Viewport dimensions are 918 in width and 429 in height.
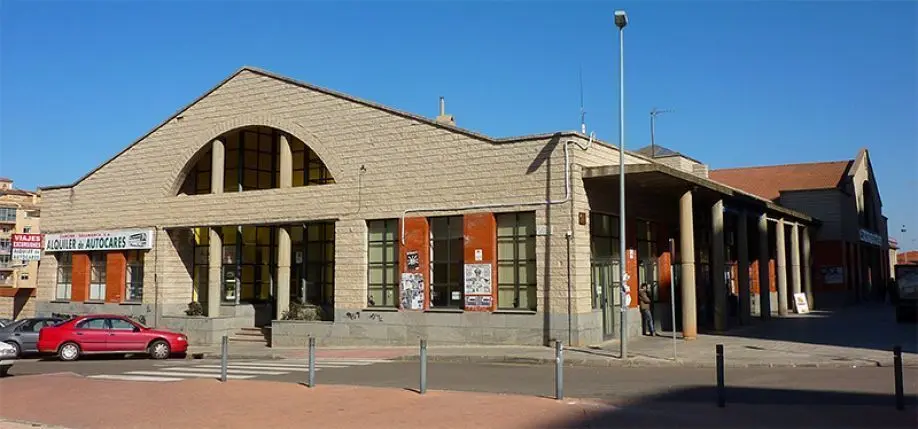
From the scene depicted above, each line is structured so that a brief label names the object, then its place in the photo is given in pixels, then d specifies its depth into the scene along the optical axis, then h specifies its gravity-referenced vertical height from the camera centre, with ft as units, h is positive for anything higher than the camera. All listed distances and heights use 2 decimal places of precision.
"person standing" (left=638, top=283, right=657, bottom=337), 77.20 -2.53
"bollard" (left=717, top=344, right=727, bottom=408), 36.09 -4.94
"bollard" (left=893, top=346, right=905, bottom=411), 34.37 -4.45
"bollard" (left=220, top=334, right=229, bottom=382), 47.01 -4.62
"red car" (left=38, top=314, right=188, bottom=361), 72.18 -5.41
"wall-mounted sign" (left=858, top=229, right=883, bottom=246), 160.86 +9.42
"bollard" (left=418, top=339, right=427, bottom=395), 39.81 -4.71
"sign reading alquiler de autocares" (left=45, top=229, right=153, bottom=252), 98.94 +5.77
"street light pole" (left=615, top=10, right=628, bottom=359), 59.48 +7.02
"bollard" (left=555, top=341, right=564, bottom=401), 37.27 -4.58
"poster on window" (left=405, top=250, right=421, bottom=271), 76.74 +2.17
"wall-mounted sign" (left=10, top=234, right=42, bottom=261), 110.01 +5.25
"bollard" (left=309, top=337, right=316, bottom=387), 43.97 -5.00
